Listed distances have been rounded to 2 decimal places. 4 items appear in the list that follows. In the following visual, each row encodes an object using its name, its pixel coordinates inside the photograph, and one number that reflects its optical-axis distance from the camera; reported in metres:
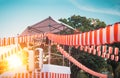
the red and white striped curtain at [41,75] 13.23
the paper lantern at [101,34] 6.16
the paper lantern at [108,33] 5.79
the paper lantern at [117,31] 5.39
